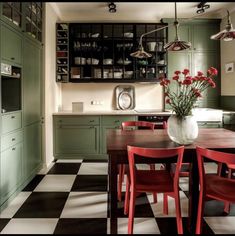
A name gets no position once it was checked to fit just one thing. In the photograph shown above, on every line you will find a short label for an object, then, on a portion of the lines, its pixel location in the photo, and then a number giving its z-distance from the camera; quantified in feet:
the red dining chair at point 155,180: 6.70
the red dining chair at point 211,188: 6.34
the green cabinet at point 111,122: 16.21
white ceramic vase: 7.98
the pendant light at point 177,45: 10.13
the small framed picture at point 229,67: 16.47
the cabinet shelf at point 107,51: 17.11
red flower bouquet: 7.94
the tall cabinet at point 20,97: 9.12
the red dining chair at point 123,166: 10.03
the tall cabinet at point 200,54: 17.71
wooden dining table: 7.24
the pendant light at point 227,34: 8.84
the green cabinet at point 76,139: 16.28
